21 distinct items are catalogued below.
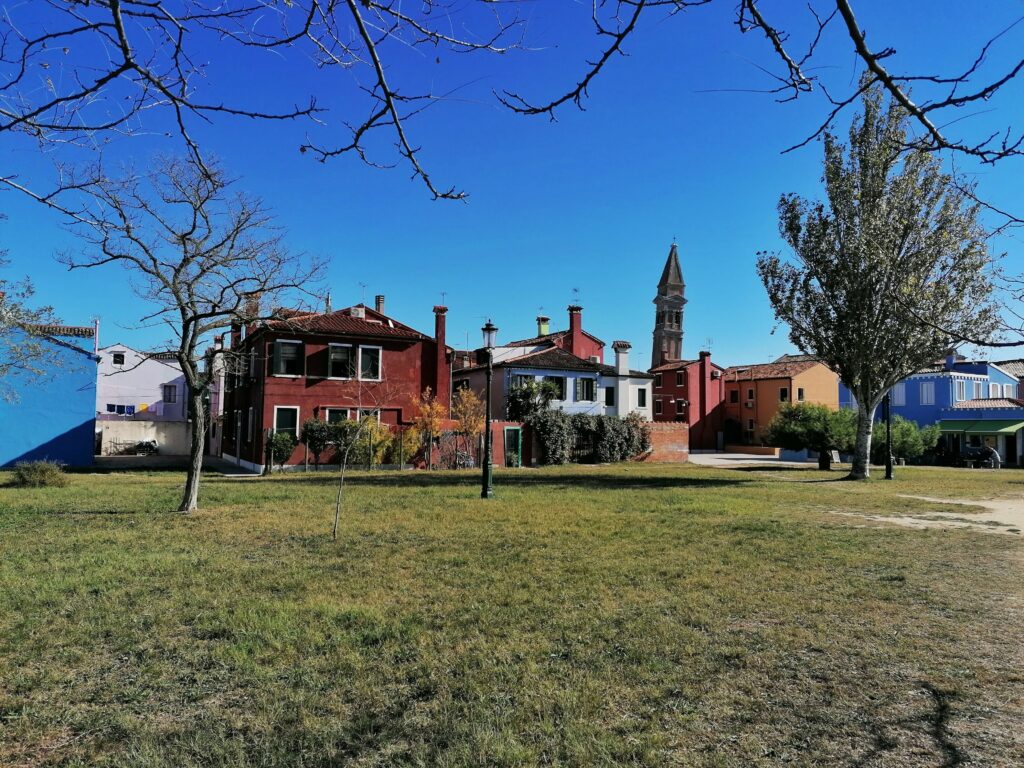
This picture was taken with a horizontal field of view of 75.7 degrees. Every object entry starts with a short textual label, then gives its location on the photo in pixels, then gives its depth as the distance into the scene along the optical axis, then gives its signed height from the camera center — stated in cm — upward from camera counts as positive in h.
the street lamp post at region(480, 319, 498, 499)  1689 -83
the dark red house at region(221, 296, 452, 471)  2833 +262
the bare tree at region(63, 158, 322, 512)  1328 +272
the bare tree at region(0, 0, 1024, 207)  189 +113
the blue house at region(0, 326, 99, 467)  2838 +52
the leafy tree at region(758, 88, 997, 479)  2172 +577
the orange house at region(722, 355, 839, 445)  5306 +363
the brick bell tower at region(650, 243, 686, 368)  7538 +1312
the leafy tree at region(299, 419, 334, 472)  2798 -21
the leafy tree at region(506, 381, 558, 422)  3572 +180
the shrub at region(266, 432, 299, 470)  2737 -72
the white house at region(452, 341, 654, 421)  3691 +313
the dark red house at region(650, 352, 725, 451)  5434 +308
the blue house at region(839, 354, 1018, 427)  4644 +348
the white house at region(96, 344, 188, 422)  4588 +250
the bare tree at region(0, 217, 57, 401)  1484 +225
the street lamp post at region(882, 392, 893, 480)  2559 -61
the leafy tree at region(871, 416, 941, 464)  3638 -29
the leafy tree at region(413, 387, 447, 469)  2964 +51
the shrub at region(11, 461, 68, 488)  1927 -146
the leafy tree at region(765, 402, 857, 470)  3253 +29
